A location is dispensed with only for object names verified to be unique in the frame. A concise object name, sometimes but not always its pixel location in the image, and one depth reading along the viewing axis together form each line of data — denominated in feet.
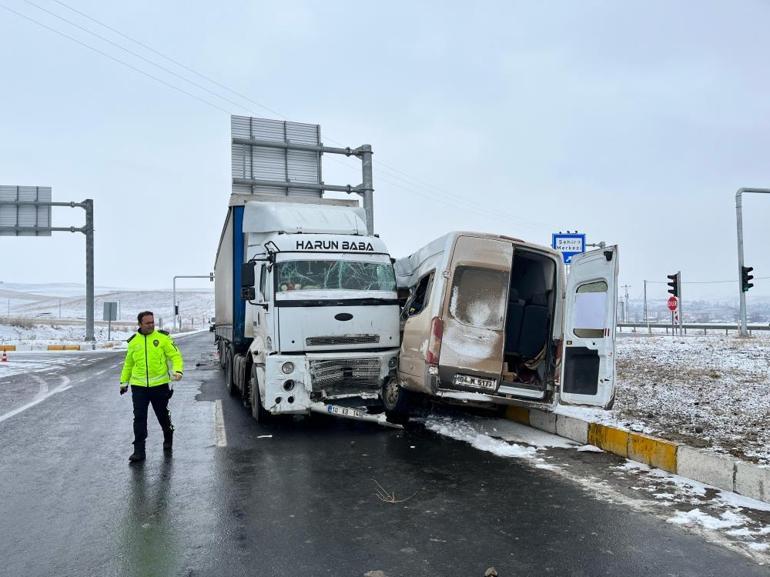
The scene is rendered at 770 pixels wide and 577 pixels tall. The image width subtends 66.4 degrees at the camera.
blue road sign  33.32
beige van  24.59
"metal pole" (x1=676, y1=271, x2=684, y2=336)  95.35
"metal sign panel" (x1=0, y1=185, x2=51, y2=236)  85.81
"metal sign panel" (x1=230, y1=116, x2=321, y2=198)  52.85
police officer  22.62
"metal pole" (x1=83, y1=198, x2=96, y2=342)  92.99
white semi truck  26.07
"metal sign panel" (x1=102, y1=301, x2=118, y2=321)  106.64
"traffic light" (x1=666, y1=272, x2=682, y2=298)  80.64
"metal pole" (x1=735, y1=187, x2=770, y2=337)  72.84
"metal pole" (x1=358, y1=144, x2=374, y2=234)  51.64
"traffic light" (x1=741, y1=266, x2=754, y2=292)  73.26
